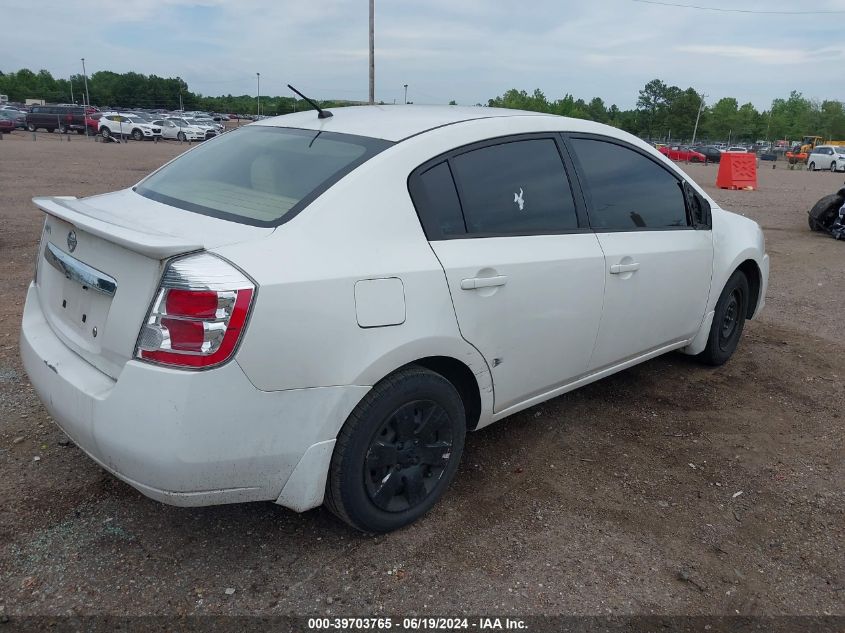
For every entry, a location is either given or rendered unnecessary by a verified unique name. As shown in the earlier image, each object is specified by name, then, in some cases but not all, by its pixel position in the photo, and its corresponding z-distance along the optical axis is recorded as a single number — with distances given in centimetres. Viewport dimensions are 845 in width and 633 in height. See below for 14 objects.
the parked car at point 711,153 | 4781
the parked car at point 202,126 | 4216
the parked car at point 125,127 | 3994
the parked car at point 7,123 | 3928
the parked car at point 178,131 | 4091
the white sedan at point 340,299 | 224
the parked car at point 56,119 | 4288
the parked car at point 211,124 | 4462
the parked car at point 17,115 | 4301
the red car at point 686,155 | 4637
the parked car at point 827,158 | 3797
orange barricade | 2041
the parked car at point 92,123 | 4222
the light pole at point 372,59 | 3172
